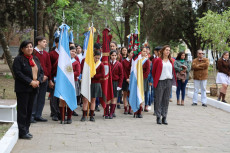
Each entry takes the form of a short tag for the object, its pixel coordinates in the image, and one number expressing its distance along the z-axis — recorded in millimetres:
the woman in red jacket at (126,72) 10883
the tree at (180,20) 30828
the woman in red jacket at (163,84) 9070
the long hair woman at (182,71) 13125
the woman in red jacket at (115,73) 10133
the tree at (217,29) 20172
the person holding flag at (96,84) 9297
